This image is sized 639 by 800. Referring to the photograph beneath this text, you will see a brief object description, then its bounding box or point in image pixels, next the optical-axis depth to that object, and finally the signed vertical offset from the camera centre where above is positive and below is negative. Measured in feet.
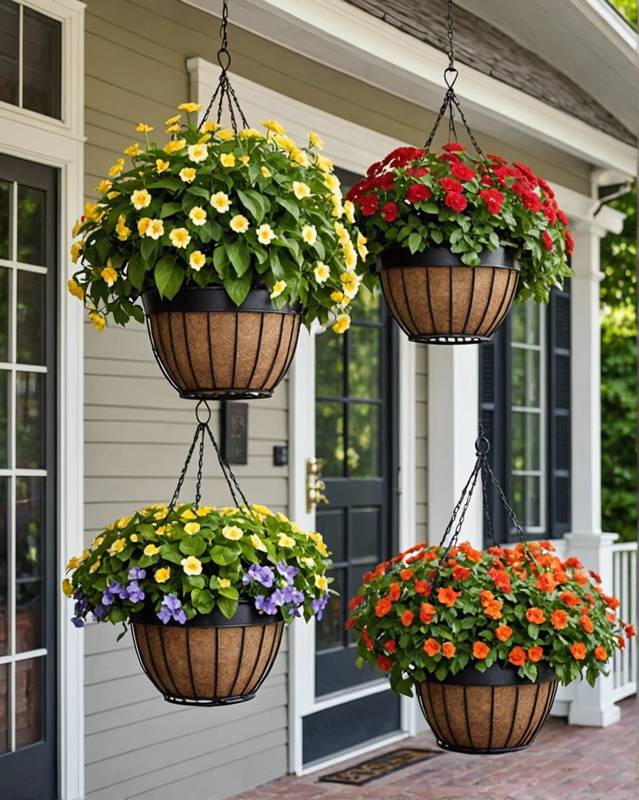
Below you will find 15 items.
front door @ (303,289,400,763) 17.49 -1.03
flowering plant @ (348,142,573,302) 8.63 +1.44
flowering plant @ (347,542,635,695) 8.16 -1.33
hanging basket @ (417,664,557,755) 8.16 -1.90
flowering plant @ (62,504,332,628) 7.76 -0.95
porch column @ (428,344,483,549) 19.04 -0.19
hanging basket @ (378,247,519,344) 8.69 +0.88
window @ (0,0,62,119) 11.78 +3.44
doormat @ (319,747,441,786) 16.17 -4.71
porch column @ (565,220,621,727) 22.45 +0.60
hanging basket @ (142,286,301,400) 7.67 +0.48
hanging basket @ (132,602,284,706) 7.80 -1.48
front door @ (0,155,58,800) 11.76 -0.61
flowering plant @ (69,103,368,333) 7.55 +1.17
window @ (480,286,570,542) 20.90 +0.10
